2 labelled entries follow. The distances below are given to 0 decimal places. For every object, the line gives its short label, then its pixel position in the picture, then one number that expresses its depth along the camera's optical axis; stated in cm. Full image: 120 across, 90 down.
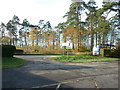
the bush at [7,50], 1375
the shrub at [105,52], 2127
